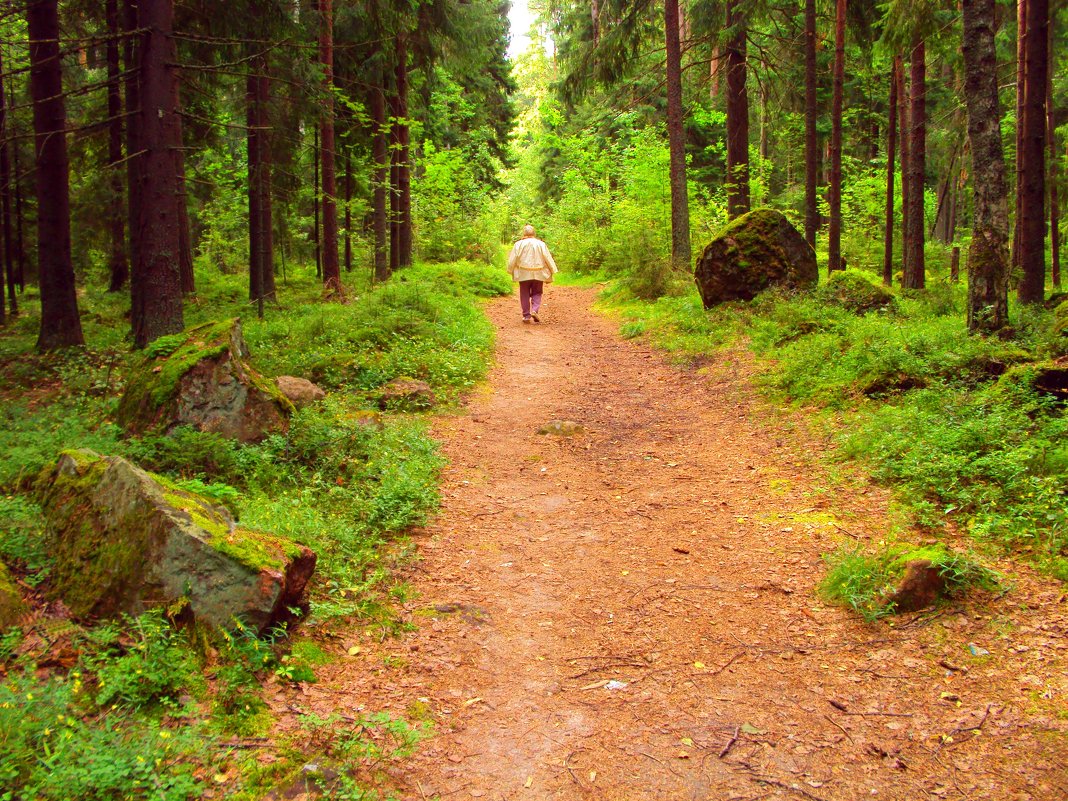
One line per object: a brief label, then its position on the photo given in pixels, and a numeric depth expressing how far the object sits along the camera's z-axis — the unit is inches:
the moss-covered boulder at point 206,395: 283.1
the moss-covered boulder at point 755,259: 534.0
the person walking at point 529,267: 628.7
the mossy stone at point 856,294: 475.8
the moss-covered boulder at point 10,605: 150.3
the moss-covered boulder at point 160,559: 160.7
